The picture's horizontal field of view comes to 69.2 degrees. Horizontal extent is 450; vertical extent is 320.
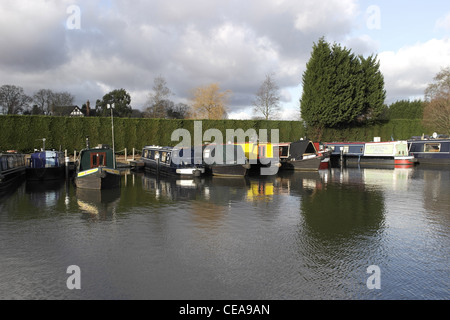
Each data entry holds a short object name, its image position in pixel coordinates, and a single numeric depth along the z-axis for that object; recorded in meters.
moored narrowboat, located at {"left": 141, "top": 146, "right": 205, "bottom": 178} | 20.44
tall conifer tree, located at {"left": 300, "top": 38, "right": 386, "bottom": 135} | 39.75
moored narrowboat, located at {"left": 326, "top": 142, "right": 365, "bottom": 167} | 33.49
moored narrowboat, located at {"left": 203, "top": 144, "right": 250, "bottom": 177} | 20.97
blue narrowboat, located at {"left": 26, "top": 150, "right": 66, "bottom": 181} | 20.29
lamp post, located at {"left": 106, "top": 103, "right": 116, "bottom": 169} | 24.44
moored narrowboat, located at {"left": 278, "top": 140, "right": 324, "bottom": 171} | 25.20
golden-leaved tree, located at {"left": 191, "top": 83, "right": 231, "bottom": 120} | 51.00
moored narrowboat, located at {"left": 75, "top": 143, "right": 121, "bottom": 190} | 15.71
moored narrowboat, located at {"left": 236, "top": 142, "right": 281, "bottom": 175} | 24.21
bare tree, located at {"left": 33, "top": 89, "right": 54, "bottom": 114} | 67.74
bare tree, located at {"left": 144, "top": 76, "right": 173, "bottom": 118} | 50.38
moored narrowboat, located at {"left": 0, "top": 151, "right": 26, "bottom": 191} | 16.67
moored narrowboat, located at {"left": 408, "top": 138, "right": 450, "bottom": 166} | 29.08
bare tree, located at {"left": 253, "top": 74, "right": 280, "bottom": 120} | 46.41
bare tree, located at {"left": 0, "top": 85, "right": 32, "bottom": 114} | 62.00
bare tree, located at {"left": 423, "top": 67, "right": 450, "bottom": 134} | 36.38
